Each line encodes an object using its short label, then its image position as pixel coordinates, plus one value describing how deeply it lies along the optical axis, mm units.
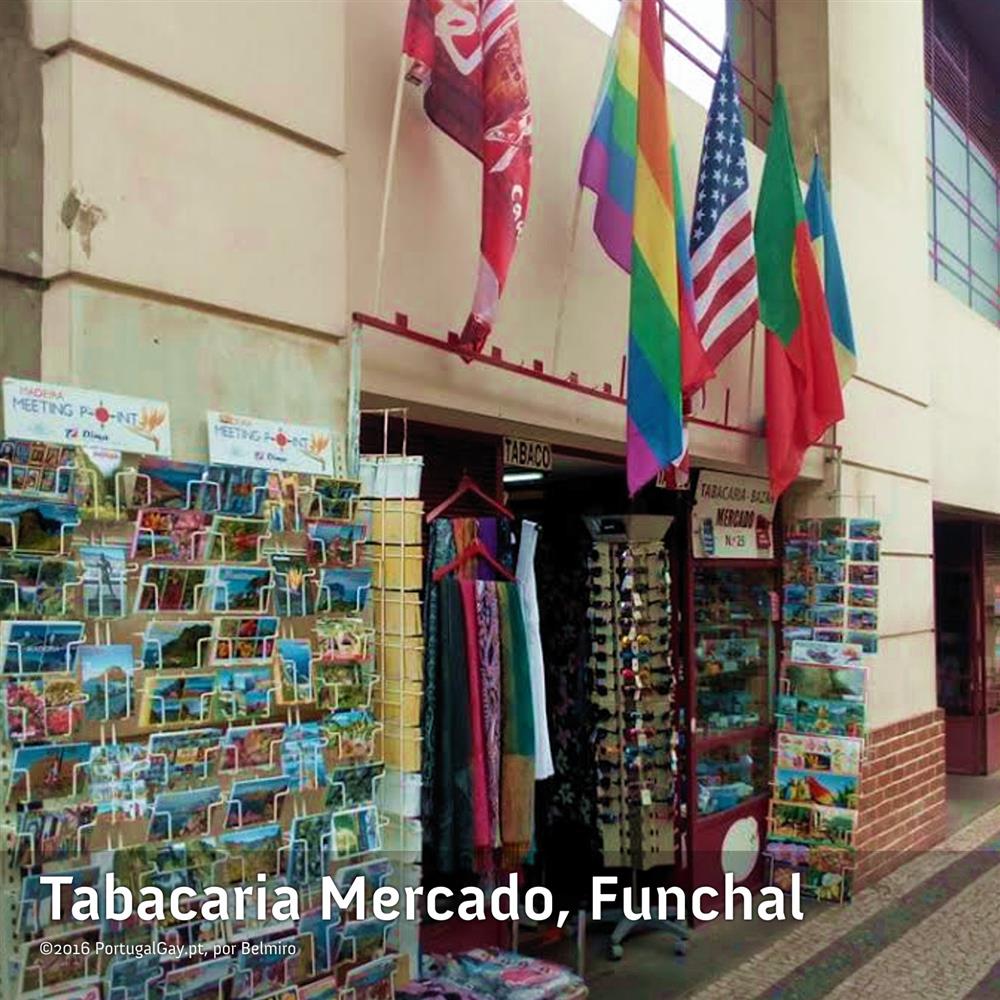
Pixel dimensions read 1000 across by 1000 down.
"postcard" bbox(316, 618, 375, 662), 3752
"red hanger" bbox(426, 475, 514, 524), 4836
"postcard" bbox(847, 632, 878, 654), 7739
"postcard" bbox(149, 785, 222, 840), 3260
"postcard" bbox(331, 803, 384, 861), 3752
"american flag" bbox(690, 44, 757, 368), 6137
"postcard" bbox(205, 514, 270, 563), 3436
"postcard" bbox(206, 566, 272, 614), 3432
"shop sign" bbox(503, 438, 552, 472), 5594
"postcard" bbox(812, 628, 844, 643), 7758
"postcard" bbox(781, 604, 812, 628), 7887
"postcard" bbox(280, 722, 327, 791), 3627
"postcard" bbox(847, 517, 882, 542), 7887
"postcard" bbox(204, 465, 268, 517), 3432
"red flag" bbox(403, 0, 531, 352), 4398
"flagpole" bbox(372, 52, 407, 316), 4227
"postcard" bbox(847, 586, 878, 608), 7797
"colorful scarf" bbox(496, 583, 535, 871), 4844
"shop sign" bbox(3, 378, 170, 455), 2949
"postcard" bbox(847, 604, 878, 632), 7785
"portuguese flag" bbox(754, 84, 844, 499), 6387
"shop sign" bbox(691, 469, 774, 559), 7223
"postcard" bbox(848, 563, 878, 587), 7828
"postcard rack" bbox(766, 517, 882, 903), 7422
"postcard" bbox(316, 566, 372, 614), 3752
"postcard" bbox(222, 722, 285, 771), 3461
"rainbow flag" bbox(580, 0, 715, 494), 4906
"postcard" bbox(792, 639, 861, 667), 7570
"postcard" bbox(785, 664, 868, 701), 7512
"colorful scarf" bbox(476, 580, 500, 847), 4727
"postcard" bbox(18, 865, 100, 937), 2908
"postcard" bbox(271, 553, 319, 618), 3625
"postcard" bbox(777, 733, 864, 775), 7387
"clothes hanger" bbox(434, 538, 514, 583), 4734
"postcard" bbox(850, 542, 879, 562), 7852
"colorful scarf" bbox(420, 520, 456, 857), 4559
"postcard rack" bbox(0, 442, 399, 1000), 2959
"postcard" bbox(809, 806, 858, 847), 7305
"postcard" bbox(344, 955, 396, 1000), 3740
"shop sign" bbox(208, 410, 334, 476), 3490
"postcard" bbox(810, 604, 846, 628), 7766
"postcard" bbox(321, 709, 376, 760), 3774
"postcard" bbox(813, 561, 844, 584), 7848
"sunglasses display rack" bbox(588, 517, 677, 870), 6527
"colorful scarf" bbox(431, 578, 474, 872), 4582
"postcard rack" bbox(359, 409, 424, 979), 4016
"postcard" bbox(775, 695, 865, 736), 7477
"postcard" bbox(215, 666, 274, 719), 3439
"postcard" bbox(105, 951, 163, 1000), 3082
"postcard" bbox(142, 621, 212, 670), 3268
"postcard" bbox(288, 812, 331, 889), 3605
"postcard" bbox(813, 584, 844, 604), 7805
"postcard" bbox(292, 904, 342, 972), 3645
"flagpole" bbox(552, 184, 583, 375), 5227
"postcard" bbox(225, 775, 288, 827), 3469
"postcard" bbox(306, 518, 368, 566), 3723
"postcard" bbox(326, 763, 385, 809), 3787
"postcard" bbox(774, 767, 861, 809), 7340
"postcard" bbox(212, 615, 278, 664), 3443
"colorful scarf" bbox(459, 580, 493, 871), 4621
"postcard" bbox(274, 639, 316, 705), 3605
